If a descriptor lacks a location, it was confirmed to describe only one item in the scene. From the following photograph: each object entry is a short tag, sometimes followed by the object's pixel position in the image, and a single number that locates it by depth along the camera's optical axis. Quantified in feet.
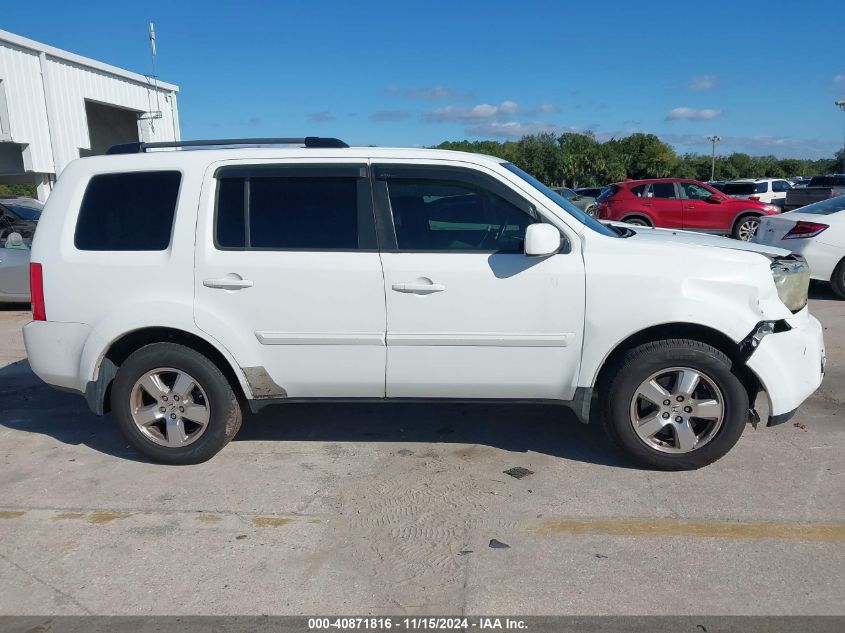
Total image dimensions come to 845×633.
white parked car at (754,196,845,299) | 29.60
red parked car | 52.85
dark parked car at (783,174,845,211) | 54.19
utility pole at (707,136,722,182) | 239.71
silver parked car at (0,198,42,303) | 31.68
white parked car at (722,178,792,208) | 88.02
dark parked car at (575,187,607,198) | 110.42
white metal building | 65.10
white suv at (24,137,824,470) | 12.88
